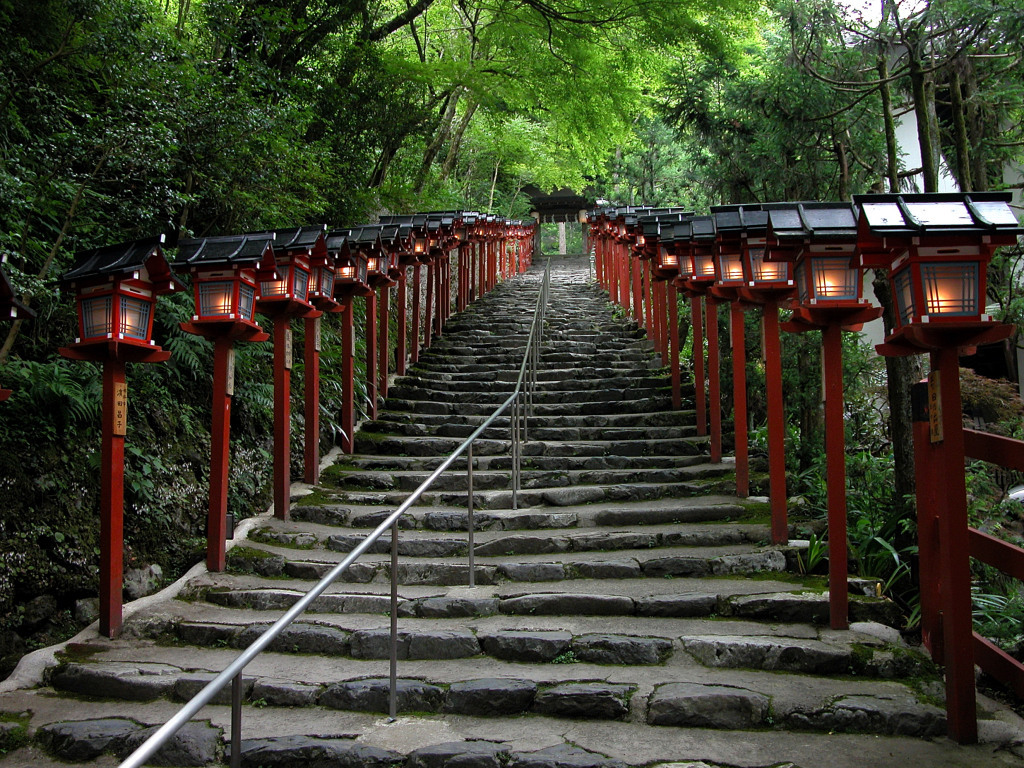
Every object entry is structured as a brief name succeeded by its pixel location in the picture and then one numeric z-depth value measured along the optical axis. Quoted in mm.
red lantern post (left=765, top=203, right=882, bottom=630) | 4781
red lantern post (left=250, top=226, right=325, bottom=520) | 6969
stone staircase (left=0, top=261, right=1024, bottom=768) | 3729
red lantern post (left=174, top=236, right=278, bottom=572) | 5980
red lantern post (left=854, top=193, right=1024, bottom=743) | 3619
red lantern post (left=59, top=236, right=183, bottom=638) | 5043
